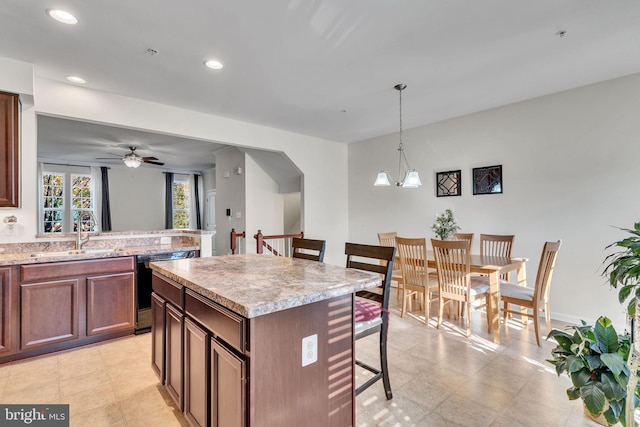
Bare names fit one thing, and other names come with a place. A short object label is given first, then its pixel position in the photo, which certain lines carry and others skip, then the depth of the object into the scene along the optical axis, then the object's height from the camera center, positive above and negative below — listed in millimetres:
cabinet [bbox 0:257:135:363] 2650 -827
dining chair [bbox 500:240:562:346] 2912 -821
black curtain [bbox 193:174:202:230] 9266 +402
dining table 3077 -615
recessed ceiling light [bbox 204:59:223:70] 2826 +1408
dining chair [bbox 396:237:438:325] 3508 -677
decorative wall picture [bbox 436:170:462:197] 4489 +434
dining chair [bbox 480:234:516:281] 3723 -415
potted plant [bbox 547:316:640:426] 1461 -773
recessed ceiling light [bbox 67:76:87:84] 3113 +1396
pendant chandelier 3412 +414
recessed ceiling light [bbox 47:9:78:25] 2115 +1405
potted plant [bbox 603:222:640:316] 1591 -288
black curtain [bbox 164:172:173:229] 8891 +347
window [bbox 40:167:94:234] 7457 +419
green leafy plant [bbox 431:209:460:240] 3750 -176
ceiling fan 5879 +1082
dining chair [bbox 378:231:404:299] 4069 -411
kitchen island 1218 -590
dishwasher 3219 -813
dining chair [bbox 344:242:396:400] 1943 -643
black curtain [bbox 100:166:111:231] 7889 +306
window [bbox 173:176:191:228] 9133 +345
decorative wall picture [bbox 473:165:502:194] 4102 +444
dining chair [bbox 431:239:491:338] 3127 -695
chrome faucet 3146 -236
